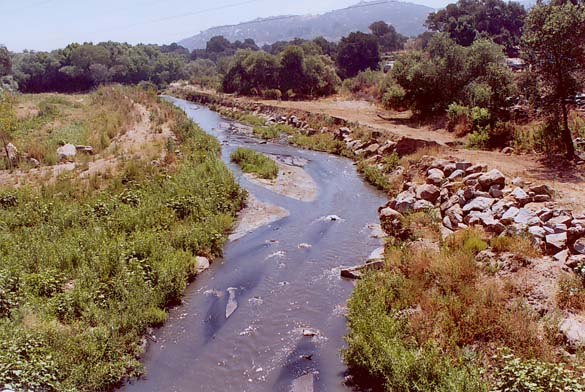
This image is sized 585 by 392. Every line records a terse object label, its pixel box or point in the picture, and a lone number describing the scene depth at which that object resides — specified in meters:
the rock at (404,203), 17.55
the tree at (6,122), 22.62
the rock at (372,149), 27.18
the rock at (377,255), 14.28
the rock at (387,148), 25.91
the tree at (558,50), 16.81
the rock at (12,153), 23.08
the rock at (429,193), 18.04
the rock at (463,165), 19.03
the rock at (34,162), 22.93
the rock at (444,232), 14.78
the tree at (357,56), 63.50
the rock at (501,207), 14.51
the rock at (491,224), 13.67
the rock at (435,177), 19.17
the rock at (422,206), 17.02
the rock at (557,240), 11.89
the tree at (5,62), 69.88
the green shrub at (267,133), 36.19
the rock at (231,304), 12.32
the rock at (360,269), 13.69
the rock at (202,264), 14.79
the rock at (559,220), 12.50
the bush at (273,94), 53.09
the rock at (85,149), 25.38
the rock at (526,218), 13.21
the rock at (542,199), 14.72
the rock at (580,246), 11.34
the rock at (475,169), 18.27
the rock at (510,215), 13.81
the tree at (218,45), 171.88
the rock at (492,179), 16.35
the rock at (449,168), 19.40
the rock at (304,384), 9.37
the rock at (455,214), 15.33
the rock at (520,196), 14.80
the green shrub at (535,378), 7.43
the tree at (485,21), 57.78
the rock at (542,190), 15.07
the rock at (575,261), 10.98
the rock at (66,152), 24.07
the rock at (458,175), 18.61
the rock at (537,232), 12.50
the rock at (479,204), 15.24
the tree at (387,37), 95.62
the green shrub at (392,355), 8.35
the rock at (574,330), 8.84
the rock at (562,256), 11.45
